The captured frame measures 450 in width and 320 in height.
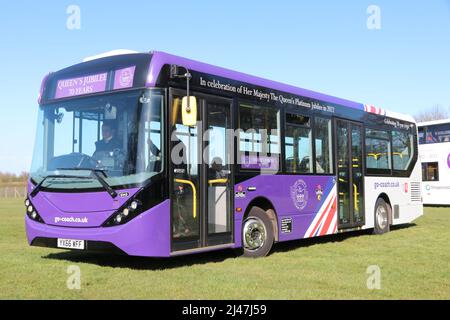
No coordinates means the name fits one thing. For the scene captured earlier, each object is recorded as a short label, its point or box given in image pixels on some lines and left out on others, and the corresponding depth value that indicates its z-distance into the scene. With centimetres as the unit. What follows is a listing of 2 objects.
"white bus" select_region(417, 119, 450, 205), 2631
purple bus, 757
